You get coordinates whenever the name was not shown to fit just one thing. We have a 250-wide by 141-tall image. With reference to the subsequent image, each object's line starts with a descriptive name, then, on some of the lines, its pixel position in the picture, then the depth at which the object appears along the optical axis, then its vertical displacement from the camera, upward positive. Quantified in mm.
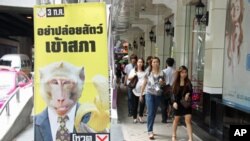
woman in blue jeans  8344 -873
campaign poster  4574 -261
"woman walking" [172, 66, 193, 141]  7387 -850
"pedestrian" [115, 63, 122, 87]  21078 -1305
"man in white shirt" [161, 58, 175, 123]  9948 -820
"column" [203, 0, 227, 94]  8500 +114
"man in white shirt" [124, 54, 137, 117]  10897 -1058
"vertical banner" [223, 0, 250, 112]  6938 -123
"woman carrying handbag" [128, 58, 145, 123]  9891 -957
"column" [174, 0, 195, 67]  12398 +556
